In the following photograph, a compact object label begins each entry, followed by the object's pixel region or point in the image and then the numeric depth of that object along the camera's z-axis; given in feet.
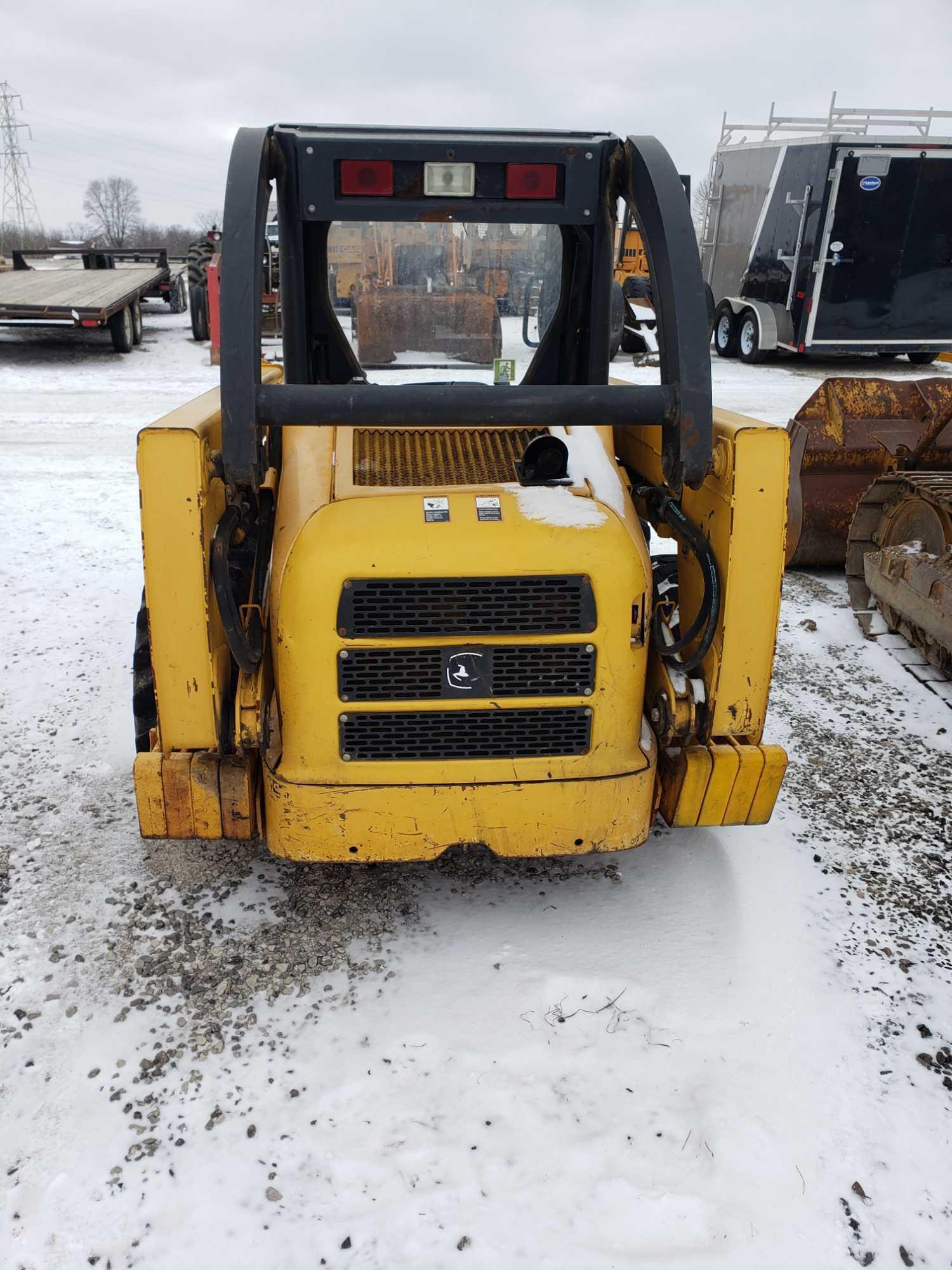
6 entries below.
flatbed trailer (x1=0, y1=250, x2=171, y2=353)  41.45
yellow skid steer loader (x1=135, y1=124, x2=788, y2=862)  7.88
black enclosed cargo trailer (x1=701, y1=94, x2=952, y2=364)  40.45
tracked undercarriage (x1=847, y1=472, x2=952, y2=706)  14.70
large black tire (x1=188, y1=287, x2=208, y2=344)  50.29
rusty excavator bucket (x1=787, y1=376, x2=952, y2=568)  17.49
